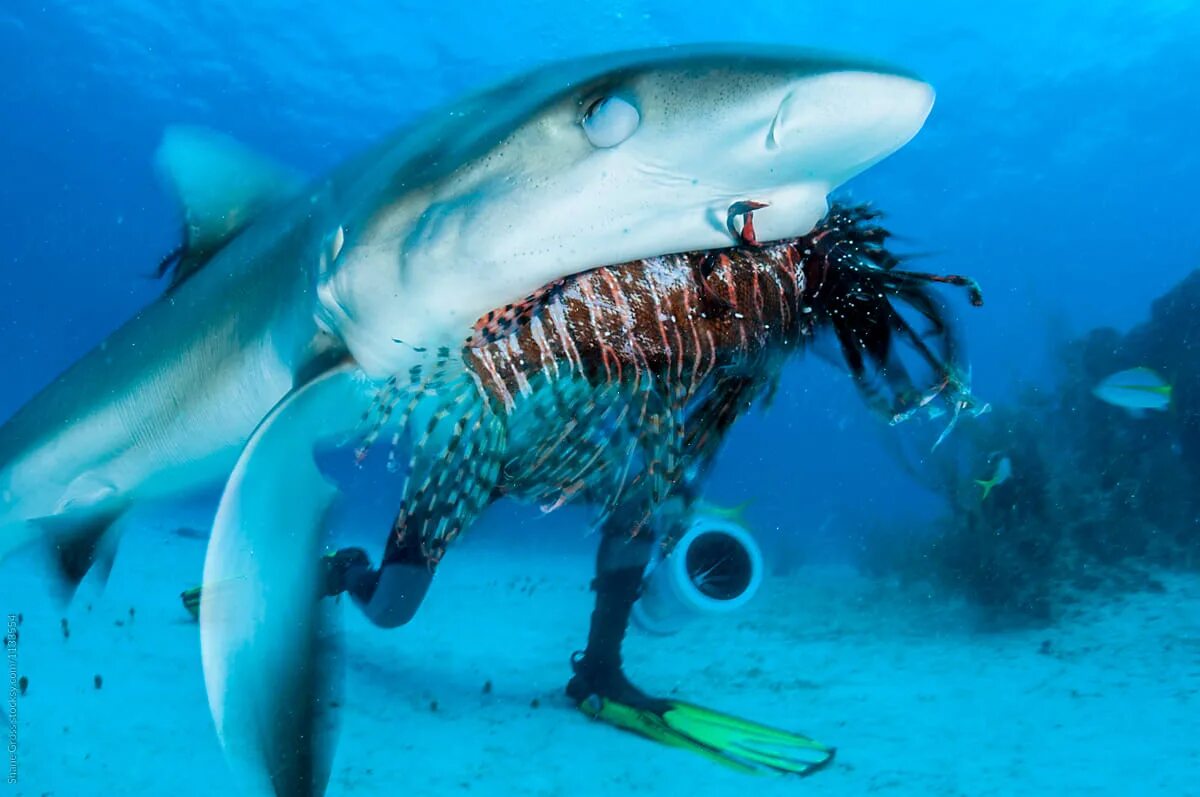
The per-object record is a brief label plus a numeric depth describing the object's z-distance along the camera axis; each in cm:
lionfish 38
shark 30
